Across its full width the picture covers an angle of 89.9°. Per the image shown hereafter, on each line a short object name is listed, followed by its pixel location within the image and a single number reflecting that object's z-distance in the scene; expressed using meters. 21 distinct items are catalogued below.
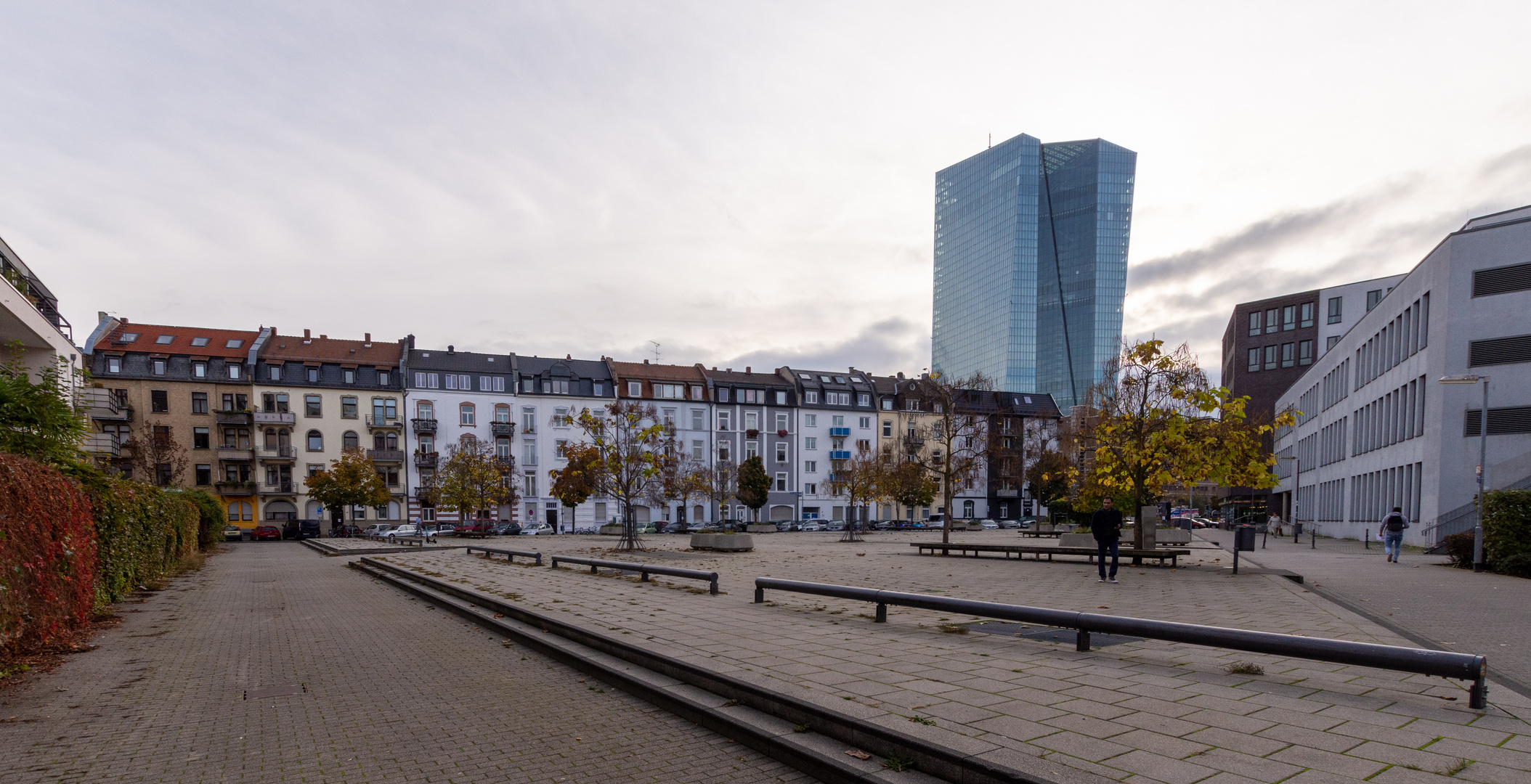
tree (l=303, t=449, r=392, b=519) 49.53
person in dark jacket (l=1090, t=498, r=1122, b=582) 14.92
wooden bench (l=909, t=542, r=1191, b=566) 18.02
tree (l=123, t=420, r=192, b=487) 43.88
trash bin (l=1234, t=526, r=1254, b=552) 22.76
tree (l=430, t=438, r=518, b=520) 47.38
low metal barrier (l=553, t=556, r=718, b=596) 12.15
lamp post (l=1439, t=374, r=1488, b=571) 18.12
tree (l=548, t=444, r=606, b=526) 24.81
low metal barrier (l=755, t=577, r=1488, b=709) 4.78
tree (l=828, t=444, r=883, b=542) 47.50
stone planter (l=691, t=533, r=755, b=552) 25.75
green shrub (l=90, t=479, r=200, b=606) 12.09
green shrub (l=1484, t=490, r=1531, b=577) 17.06
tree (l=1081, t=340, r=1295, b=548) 17.81
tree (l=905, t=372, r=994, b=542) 30.31
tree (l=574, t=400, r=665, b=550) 23.55
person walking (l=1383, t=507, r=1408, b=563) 21.48
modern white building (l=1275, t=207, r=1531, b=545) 28.41
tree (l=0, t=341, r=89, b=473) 9.96
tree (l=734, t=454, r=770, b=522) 62.97
